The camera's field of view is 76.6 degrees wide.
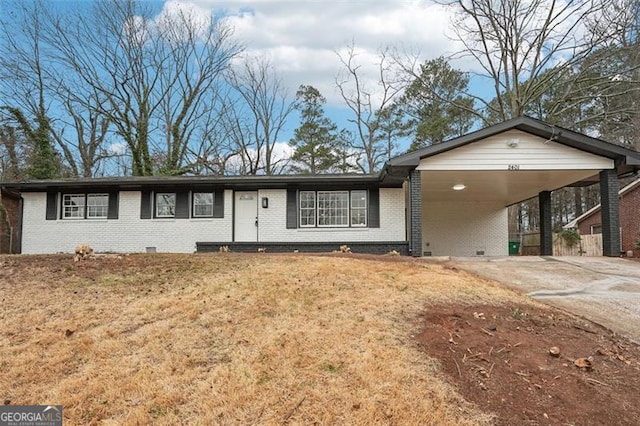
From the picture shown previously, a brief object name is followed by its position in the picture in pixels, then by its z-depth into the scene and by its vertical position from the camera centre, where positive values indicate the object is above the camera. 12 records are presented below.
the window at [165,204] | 13.25 +0.87
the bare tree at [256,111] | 26.09 +7.82
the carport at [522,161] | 10.44 +1.81
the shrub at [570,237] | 17.41 -0.30
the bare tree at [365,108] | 24.58 +7.59
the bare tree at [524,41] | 18.03 +8.98
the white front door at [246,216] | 12.97 +0.46
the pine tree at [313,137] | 24.09 +5.66
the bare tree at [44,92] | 21.09 +7.59
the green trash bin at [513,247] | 19.73 -0.82
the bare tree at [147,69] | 23.19 +9.76
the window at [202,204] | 13.16 +0.86
